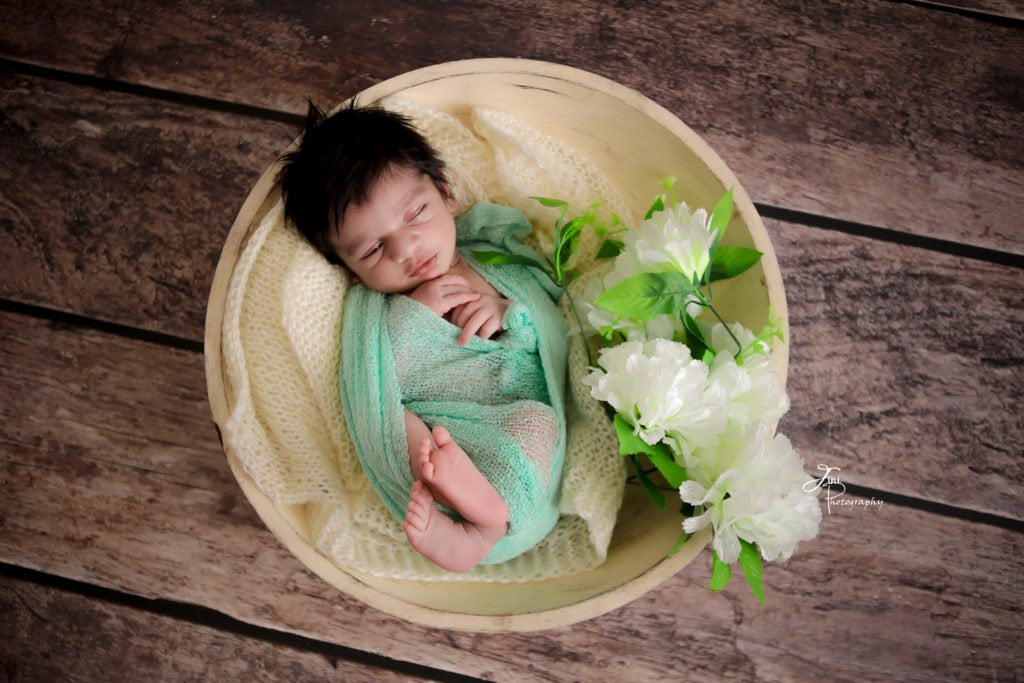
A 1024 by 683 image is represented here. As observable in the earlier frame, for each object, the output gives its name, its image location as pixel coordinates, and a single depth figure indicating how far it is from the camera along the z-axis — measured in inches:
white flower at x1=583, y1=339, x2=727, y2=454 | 27.1
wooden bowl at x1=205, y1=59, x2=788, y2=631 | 31.8
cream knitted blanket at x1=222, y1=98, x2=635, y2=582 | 35.5
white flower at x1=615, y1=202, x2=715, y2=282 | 28.1
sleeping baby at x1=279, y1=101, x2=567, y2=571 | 34.2
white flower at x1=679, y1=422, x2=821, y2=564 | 26.8
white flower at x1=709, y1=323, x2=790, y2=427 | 28.4
